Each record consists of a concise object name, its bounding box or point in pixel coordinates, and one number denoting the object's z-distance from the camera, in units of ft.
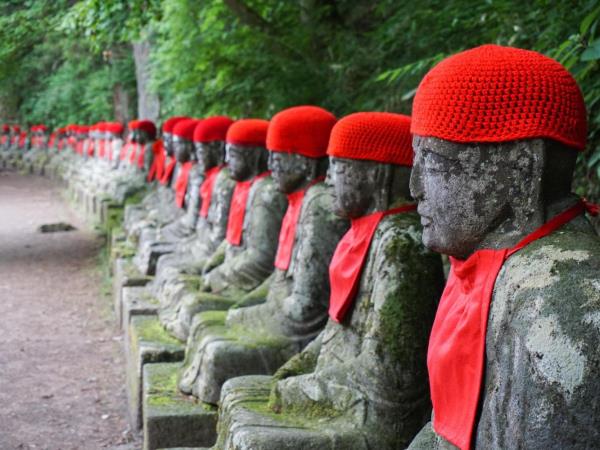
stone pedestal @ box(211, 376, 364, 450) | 10.95
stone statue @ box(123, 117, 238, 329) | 23.47
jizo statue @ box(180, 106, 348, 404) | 14.84
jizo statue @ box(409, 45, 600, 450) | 6.99
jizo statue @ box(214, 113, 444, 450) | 11.30
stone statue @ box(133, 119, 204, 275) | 28.09
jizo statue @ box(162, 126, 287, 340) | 19.20
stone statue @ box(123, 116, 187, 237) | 32.91
